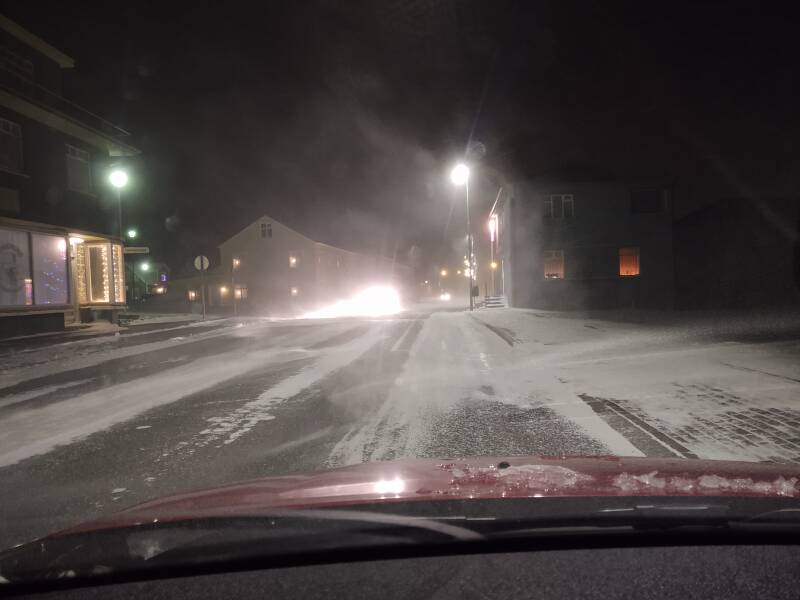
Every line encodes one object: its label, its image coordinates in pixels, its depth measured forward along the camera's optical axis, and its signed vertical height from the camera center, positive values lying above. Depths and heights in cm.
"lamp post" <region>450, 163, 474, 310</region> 2862 +609
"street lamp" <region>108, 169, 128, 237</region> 2149 +477
